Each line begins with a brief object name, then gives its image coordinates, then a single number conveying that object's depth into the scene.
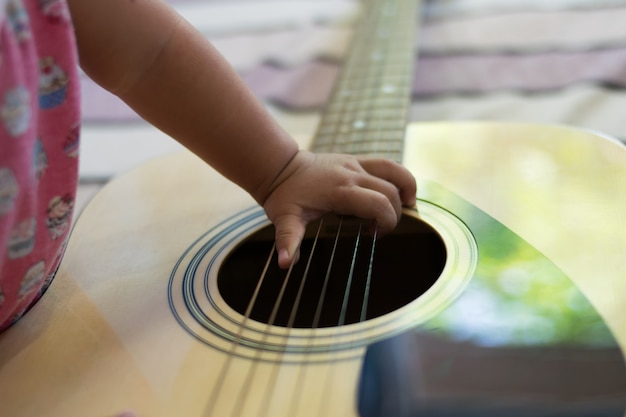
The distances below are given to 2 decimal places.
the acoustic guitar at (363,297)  0.44
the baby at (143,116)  0.47
